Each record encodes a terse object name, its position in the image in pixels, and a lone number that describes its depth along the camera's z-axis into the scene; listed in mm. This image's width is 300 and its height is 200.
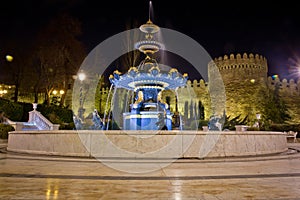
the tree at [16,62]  26922
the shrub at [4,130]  13414
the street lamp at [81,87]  17239
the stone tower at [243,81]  32000
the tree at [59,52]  24375
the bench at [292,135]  16378
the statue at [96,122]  9852
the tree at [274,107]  29328
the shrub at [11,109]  18453
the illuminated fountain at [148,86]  9234
